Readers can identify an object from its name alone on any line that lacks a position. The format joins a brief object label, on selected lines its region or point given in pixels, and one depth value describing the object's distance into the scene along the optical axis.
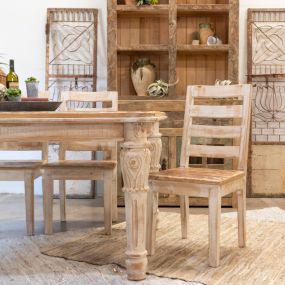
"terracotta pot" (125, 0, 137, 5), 6.39
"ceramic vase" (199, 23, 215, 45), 6.54
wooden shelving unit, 6.27
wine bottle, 4.16
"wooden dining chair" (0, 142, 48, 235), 4.65
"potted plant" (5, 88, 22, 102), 3.74
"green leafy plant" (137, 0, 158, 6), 6.32
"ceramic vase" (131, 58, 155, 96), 6.46
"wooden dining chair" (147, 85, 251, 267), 3.65
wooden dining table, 3.20
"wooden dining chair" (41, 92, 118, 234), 4.68
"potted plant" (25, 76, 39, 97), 3.99
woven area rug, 3.54
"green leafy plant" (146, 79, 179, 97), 6.16
